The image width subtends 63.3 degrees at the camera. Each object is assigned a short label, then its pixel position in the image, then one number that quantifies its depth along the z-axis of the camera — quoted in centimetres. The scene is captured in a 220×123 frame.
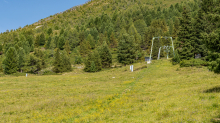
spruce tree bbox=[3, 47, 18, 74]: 8295
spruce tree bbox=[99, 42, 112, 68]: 8237
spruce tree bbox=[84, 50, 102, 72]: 7762
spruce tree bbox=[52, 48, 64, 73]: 8181
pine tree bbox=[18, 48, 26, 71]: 9134
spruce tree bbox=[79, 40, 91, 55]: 11284
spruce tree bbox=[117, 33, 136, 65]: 7198
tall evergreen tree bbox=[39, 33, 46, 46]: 15256
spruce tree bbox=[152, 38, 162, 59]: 8481
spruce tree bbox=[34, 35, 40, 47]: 15100
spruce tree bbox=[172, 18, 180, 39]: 10900
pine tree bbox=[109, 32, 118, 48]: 12725
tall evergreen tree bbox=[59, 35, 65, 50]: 13331
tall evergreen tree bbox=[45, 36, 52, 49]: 14012
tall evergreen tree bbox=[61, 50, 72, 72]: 8394
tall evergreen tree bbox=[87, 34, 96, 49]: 12734
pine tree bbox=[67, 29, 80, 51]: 13545
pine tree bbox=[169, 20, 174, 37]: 11531
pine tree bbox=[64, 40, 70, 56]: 12080
